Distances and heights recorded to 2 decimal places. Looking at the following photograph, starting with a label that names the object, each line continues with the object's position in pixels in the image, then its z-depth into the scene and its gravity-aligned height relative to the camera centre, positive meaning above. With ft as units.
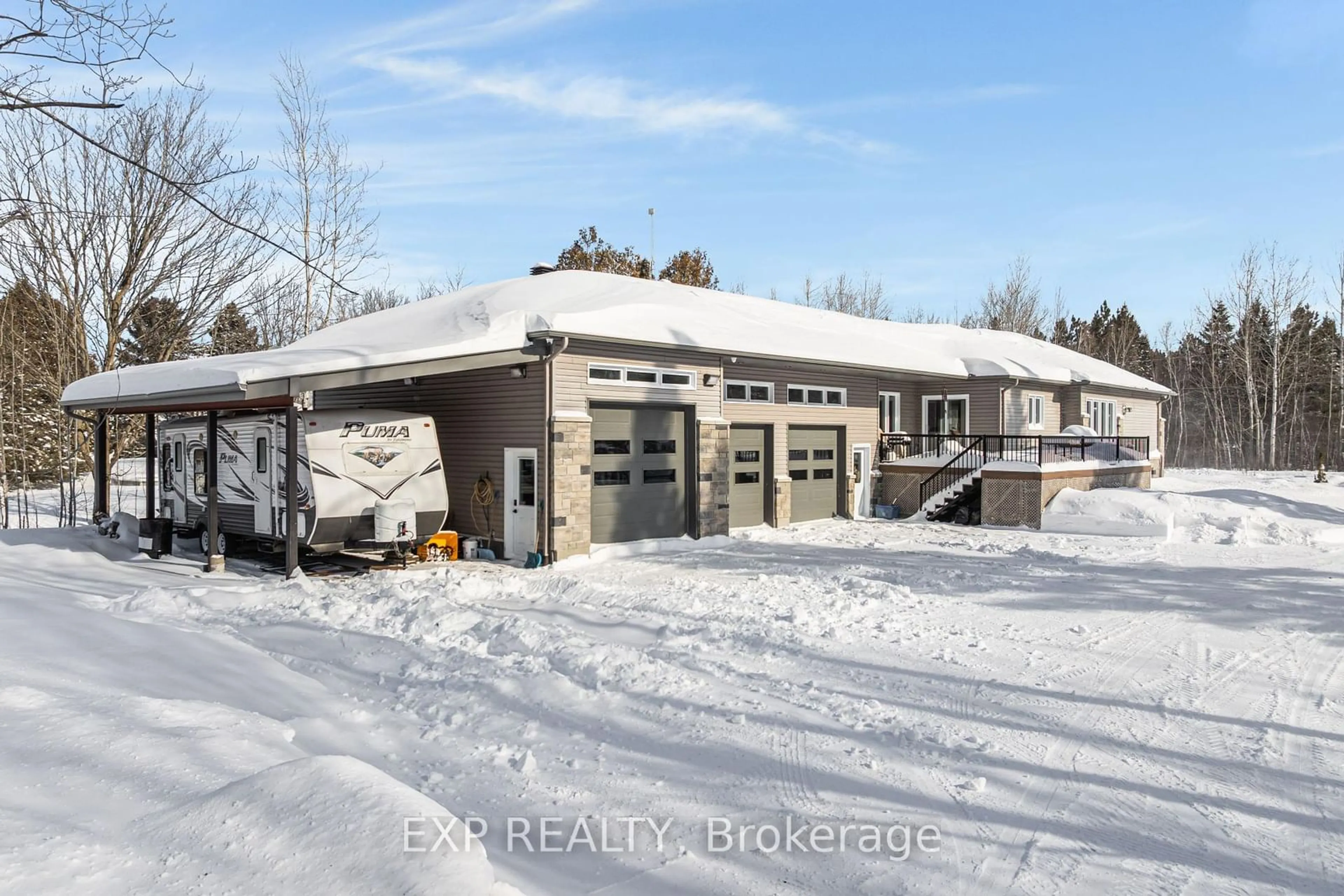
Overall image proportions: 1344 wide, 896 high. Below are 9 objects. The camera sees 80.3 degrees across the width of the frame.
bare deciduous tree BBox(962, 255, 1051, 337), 172.65 +29.32
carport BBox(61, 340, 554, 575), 34.32 +2.83
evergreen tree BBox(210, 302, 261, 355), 73.46 +10.47
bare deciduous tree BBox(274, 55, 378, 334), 84.43 +25.14
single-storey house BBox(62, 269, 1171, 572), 41.70 +2.43
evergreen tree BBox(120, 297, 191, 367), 67.97 +9.49
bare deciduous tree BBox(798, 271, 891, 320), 174.29 +31.33
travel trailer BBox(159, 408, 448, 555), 39.42 -1.89
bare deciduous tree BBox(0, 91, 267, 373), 59.57 +16.07
